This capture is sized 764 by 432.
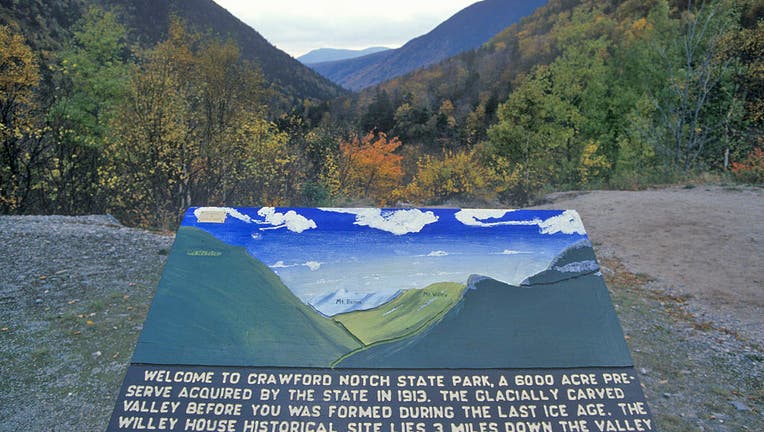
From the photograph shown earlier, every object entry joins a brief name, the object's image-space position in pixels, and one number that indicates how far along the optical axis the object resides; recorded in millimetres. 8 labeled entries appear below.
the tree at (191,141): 10555
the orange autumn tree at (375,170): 22105
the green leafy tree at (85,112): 11336
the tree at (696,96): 16078
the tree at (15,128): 10680
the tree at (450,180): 19734
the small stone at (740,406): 3746
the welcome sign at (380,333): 2521
